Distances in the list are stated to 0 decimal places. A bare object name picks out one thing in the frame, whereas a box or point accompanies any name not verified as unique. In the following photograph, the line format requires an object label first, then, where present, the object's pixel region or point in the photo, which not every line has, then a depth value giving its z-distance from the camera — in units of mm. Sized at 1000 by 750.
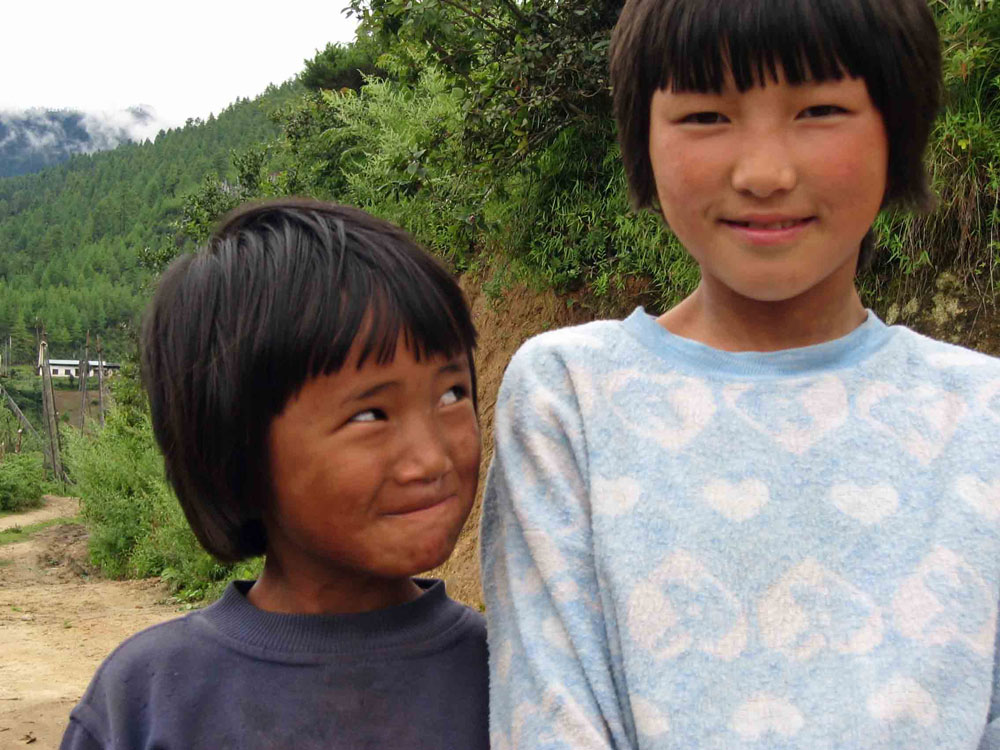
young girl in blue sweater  1115
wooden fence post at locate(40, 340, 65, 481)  28797
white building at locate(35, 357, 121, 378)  62219
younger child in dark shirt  1296
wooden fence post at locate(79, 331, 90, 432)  31075
